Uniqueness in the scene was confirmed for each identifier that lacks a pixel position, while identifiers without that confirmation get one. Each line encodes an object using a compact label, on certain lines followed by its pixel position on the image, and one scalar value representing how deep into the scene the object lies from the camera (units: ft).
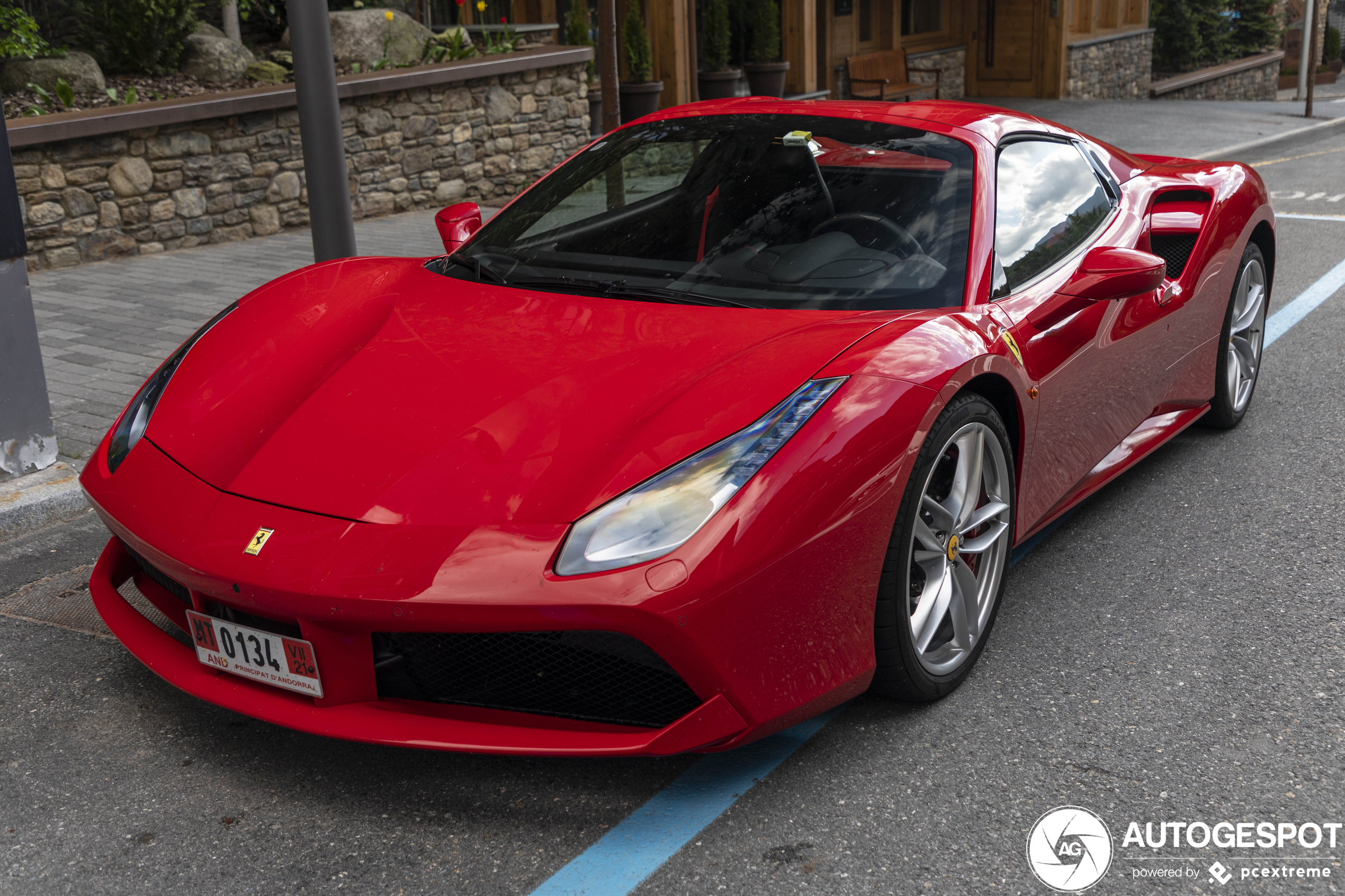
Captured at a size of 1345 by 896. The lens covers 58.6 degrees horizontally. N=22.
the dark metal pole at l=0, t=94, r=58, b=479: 13.30
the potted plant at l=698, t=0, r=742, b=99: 46.78
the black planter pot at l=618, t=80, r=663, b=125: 42.88
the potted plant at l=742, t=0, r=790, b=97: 47.60
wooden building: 51.06
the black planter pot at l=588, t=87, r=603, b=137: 42.39
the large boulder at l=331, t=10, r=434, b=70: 35.88
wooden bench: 59.31
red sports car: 7.31
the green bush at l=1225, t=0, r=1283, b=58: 93.91
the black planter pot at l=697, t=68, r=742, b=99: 46.70
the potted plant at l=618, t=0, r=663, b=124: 42.96
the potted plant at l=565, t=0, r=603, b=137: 41.06
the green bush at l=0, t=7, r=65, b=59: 29.04
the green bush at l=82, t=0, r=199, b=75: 31.96
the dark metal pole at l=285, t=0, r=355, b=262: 16.25
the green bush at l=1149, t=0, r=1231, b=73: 86.43
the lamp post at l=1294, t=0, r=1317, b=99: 66.54
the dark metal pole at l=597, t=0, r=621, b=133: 24.52
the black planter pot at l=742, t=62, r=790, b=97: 47.50
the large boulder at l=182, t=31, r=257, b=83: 33.24
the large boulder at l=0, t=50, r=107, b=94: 29.37
